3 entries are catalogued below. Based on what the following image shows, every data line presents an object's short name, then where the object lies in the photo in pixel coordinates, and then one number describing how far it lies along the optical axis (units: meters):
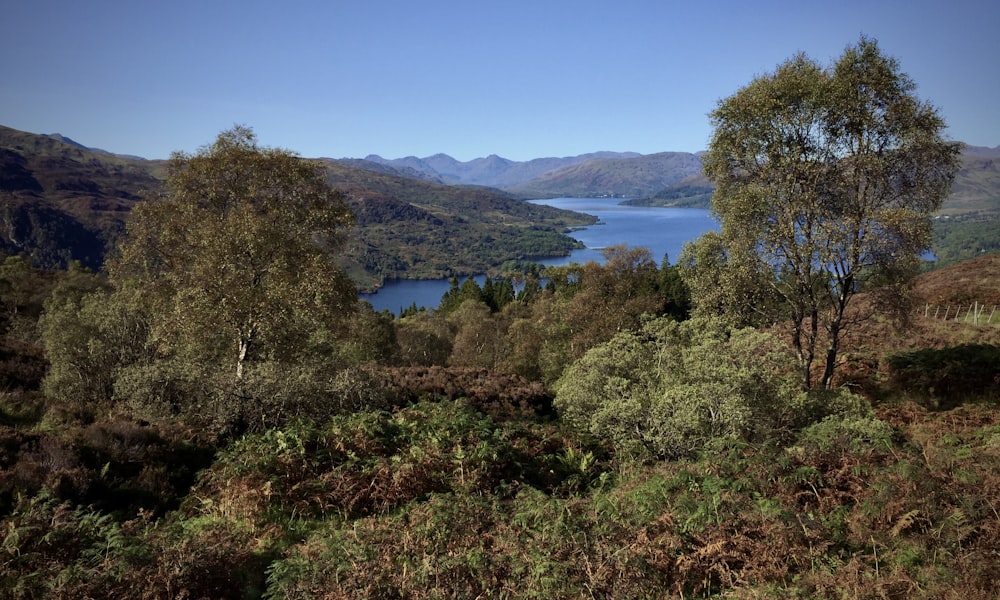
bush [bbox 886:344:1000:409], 14.27
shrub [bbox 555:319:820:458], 10.81
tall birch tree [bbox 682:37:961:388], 13.96
